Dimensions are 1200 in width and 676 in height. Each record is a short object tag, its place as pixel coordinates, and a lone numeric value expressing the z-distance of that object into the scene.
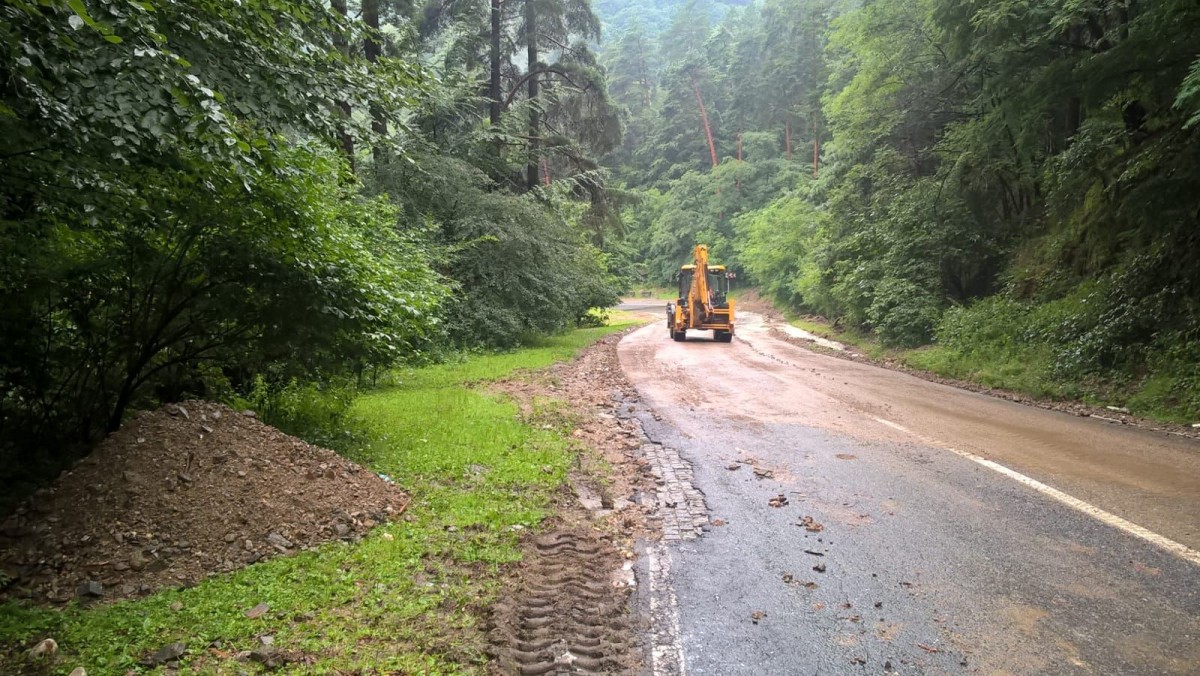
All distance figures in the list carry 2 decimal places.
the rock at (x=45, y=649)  3.12
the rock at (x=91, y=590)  3.76
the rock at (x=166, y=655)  3.11
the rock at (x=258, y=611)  3.57
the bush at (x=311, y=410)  7.20
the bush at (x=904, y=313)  19.44
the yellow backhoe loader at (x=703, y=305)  24.45
